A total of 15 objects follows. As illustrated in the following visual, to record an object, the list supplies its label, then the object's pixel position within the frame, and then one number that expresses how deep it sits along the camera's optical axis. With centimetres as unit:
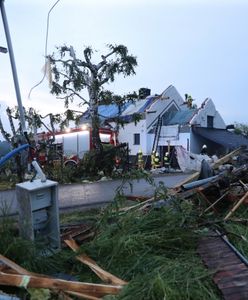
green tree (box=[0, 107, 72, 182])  1125
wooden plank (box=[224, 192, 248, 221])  331
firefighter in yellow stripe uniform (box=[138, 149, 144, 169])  1461
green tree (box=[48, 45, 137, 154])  1101
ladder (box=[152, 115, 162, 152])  1958
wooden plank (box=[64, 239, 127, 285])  220
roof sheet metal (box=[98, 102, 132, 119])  1811
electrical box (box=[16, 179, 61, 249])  284
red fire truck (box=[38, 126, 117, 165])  1345
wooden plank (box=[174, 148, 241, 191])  481
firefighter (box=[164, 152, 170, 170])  1421
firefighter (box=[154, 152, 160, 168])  1470
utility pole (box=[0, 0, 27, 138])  333
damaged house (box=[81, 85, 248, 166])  1893
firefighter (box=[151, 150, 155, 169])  1488
